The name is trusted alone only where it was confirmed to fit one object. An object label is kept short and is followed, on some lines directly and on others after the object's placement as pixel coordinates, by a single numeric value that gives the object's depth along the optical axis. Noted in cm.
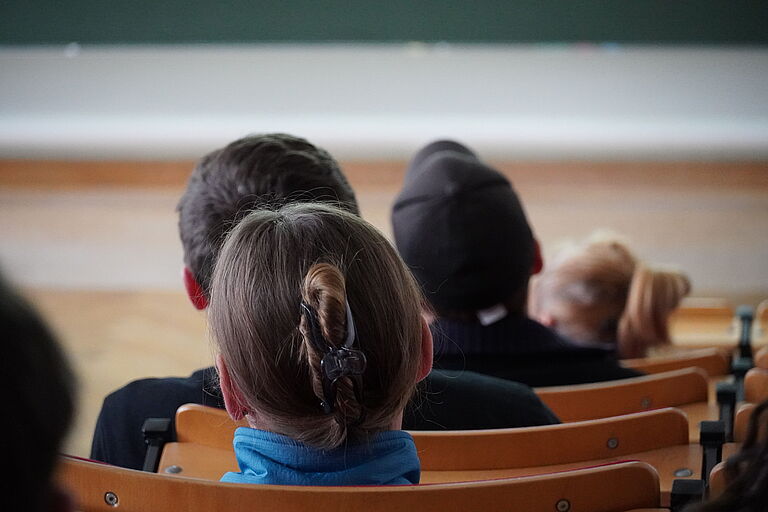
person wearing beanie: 403
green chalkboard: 1176
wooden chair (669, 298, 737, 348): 573
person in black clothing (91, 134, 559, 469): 324
